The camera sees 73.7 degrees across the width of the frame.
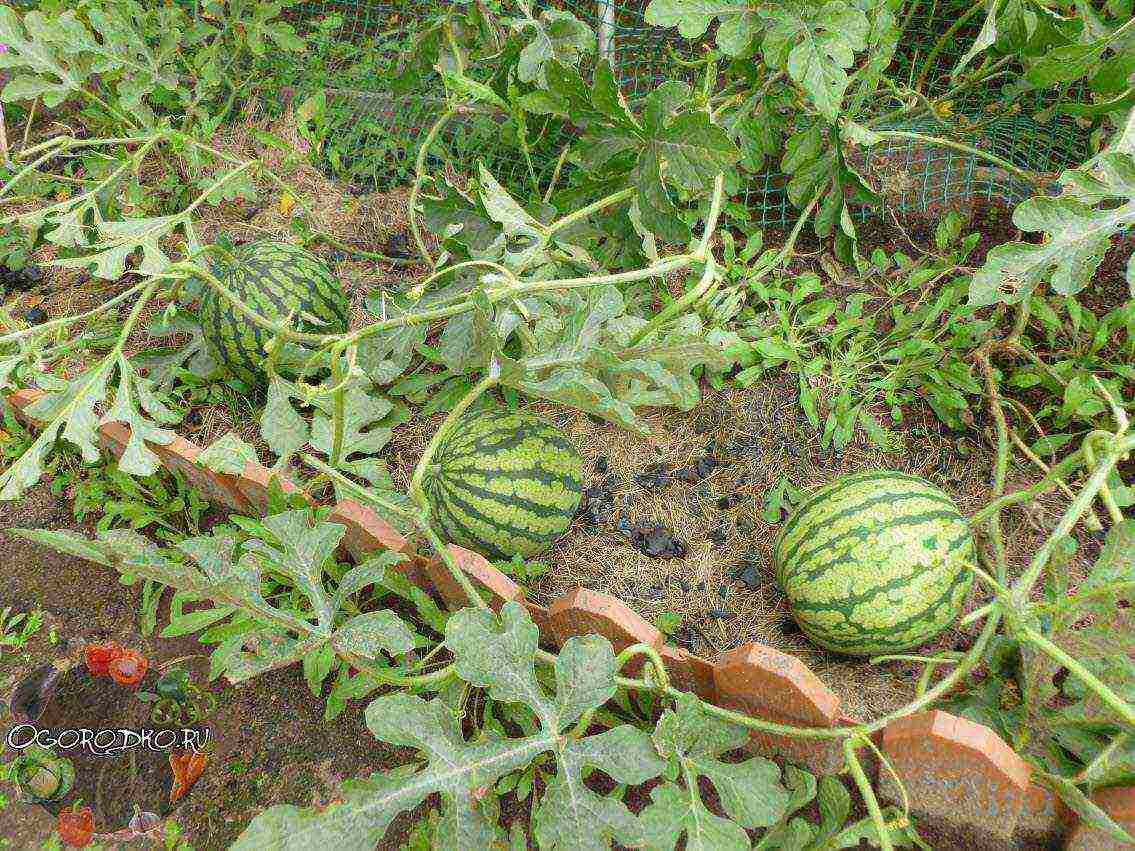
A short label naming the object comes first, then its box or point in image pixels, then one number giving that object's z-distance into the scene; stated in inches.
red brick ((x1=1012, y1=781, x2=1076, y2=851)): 55.2
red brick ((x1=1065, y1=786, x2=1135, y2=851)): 52.7
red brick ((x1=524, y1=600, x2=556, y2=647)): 74.1
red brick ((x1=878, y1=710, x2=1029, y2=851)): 53.7
